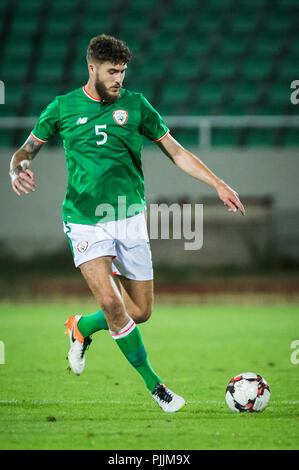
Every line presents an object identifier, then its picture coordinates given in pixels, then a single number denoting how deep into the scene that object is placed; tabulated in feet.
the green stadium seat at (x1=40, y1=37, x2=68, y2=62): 63.46
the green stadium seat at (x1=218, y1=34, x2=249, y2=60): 65.57
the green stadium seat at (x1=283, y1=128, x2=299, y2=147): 59.41
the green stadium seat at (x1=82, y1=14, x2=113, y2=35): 64.39
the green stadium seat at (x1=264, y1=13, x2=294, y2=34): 66.64
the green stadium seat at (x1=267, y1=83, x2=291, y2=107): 62.23
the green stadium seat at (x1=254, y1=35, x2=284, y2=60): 65.57
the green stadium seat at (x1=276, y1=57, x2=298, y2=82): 63.62
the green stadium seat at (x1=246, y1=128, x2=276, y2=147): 58.18
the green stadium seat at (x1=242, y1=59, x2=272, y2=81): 63.82
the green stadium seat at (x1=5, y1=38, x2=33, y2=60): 62.28
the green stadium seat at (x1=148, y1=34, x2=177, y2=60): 65.36
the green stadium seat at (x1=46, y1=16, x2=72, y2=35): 64.44
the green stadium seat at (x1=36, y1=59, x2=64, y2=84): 61.57
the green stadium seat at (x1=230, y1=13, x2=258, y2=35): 67.00
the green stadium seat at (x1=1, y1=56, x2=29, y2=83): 60.80
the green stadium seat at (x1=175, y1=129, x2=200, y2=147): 55.21
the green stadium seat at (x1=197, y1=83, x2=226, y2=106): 62.90
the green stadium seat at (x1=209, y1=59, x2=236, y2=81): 63.98
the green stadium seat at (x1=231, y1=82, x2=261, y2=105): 63.00
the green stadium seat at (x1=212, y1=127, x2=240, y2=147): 59.16
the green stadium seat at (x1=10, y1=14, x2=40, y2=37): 63.72
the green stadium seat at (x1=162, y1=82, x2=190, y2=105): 61.93
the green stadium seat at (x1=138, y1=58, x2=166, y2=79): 63.46
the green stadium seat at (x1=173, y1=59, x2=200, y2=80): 63.87
